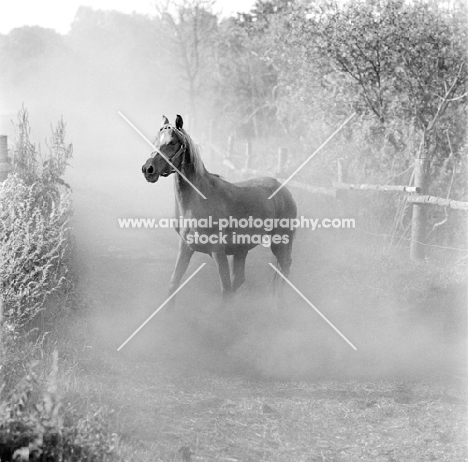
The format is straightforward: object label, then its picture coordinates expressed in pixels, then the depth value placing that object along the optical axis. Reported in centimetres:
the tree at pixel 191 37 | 2367
